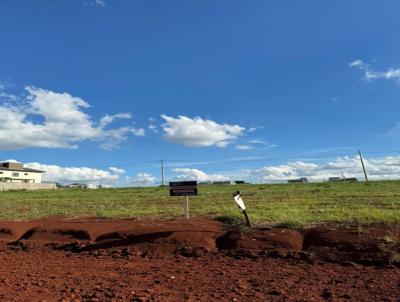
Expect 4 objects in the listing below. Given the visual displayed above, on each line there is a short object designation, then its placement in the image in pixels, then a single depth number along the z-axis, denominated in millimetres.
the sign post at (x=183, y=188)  13336
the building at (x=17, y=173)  114750
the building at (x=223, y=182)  134500
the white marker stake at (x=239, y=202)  11327
